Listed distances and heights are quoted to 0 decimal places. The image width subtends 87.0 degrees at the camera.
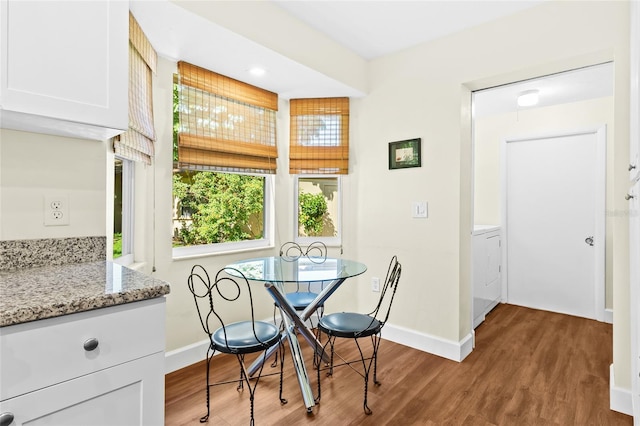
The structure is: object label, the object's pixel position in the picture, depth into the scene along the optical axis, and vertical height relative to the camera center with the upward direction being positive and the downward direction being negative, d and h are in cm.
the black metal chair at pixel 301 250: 312 -36
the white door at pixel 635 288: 150 -36
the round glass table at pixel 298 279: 196 -38
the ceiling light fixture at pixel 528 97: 341 +118
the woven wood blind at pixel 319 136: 320 +73
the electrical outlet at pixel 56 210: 138 +1
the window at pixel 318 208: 333 +4
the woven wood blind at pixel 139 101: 187 +67
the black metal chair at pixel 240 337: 170 -66
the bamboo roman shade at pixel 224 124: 248 +72
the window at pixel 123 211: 217 +1
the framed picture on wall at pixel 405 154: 281 +50
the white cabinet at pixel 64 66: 107 +51
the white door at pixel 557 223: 360 -12
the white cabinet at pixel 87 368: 84 -43
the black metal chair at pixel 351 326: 198 -69
